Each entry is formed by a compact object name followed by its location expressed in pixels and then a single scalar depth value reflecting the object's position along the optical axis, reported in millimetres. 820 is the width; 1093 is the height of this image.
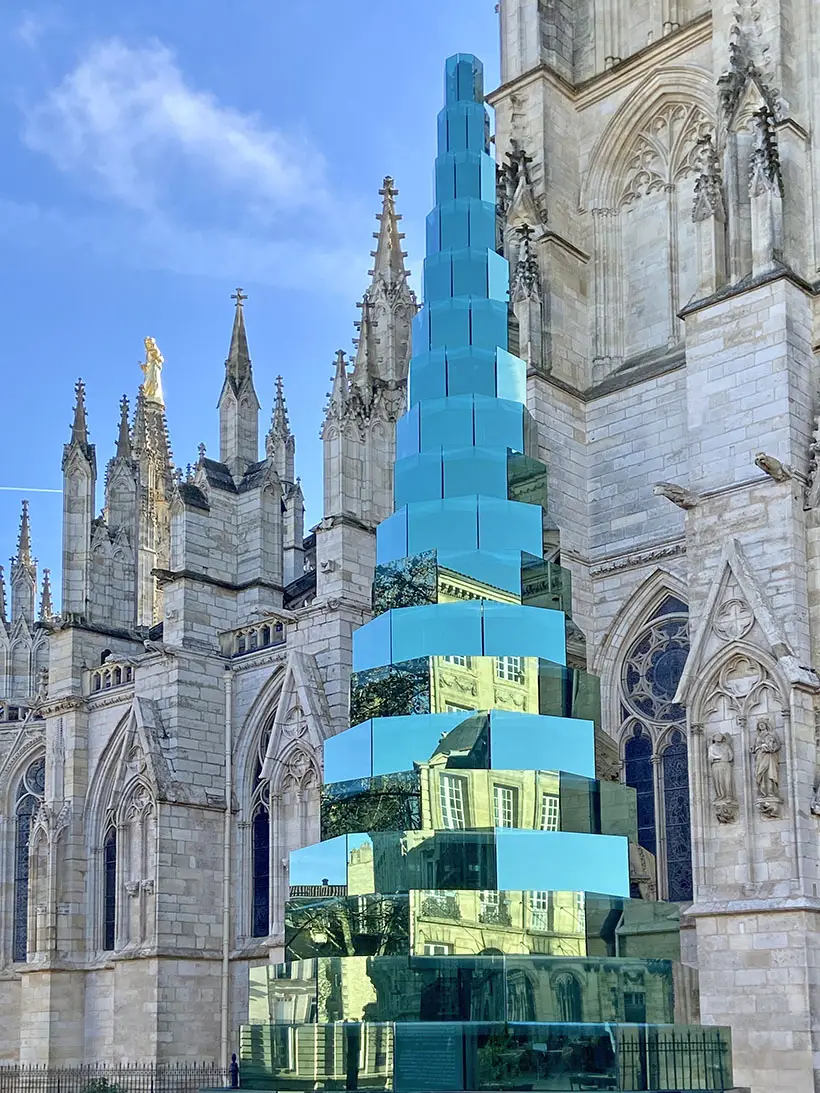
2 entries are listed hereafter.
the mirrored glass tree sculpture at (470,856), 11000
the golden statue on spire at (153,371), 45375
